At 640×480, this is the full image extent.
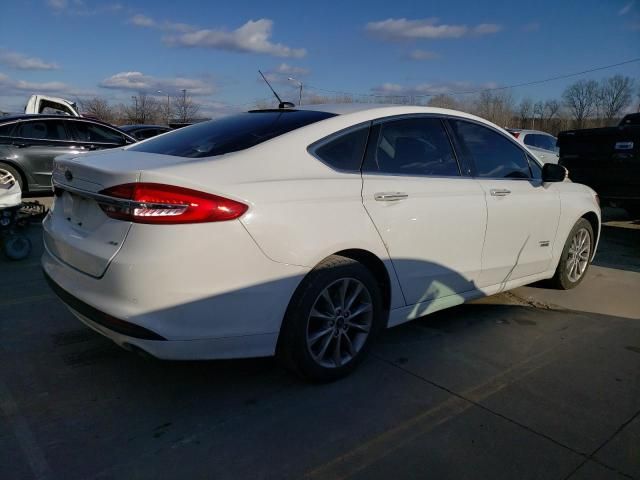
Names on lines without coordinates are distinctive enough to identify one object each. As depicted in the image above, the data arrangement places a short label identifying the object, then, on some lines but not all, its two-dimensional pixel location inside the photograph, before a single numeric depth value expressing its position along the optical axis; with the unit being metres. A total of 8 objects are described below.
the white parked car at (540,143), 13.54
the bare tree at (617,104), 62.22
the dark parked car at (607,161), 7.23
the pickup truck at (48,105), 13.26
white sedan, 2.40
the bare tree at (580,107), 62.47
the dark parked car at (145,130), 15.04
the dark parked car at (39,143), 8.45
